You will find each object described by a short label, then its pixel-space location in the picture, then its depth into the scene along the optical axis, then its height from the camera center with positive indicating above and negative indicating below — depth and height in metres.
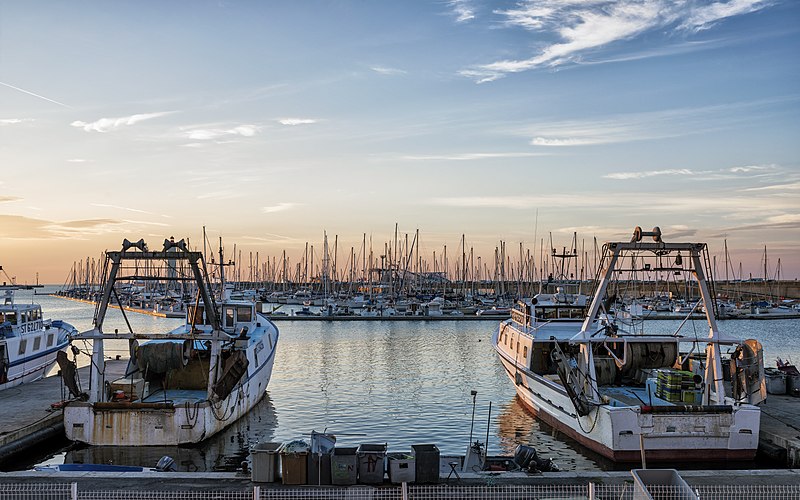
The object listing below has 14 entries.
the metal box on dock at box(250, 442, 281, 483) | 14.88 -4.13
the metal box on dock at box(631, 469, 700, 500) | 11.41 -3.53
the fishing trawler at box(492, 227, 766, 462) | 19.98 -3.91
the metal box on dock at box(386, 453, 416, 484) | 14.76 -4.21
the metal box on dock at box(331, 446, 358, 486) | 14.75 -4.18
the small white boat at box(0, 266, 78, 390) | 30.47 -3.23
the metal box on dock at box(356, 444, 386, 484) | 14.80 -4.16
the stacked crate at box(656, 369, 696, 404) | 21.97 -3.63
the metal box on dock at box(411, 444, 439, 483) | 14.68 -4.10
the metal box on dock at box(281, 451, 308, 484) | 14.77 -4.15
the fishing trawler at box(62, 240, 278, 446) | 21.31 -4.02
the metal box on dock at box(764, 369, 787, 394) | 28.77 -4.58
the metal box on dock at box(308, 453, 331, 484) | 14.80 -4.21
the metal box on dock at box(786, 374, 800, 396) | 28.41 -4.62
